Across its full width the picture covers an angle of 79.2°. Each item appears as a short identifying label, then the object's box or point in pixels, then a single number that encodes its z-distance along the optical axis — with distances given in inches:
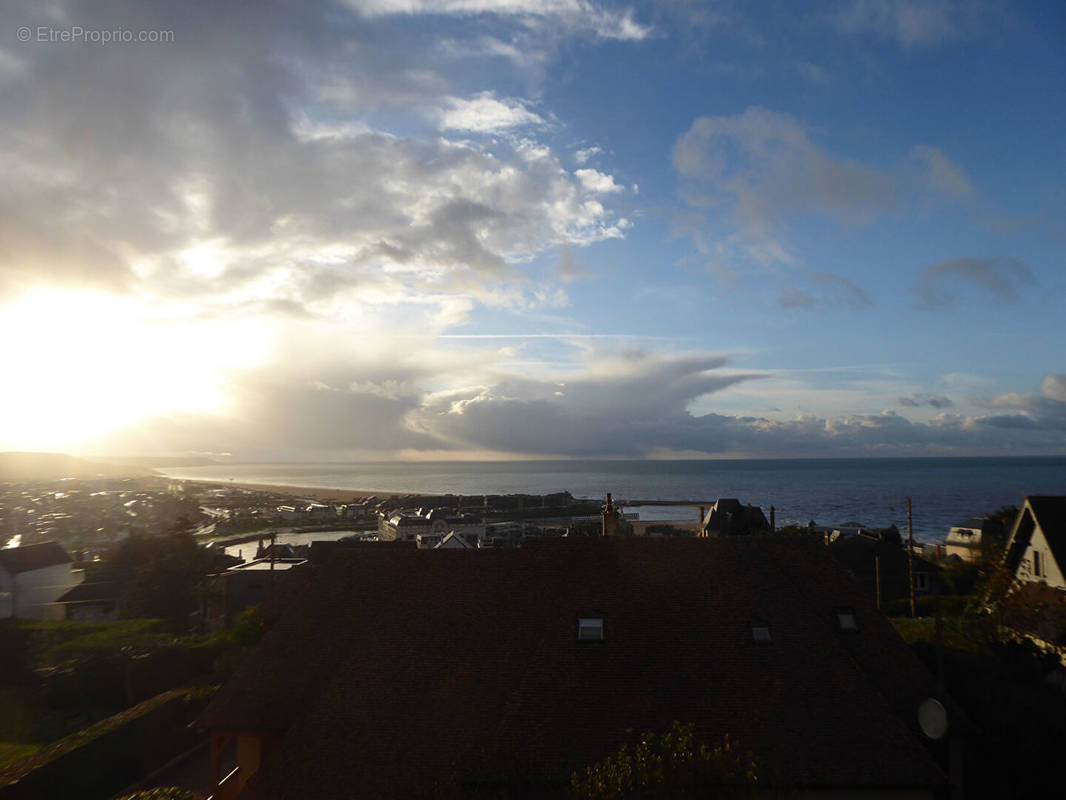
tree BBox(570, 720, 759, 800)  414.9
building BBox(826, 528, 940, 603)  2016.5
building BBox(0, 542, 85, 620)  1959.9
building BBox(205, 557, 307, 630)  1662.2
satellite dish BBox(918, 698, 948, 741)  505.0
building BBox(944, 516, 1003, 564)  2430.0
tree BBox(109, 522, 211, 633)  1708.9
